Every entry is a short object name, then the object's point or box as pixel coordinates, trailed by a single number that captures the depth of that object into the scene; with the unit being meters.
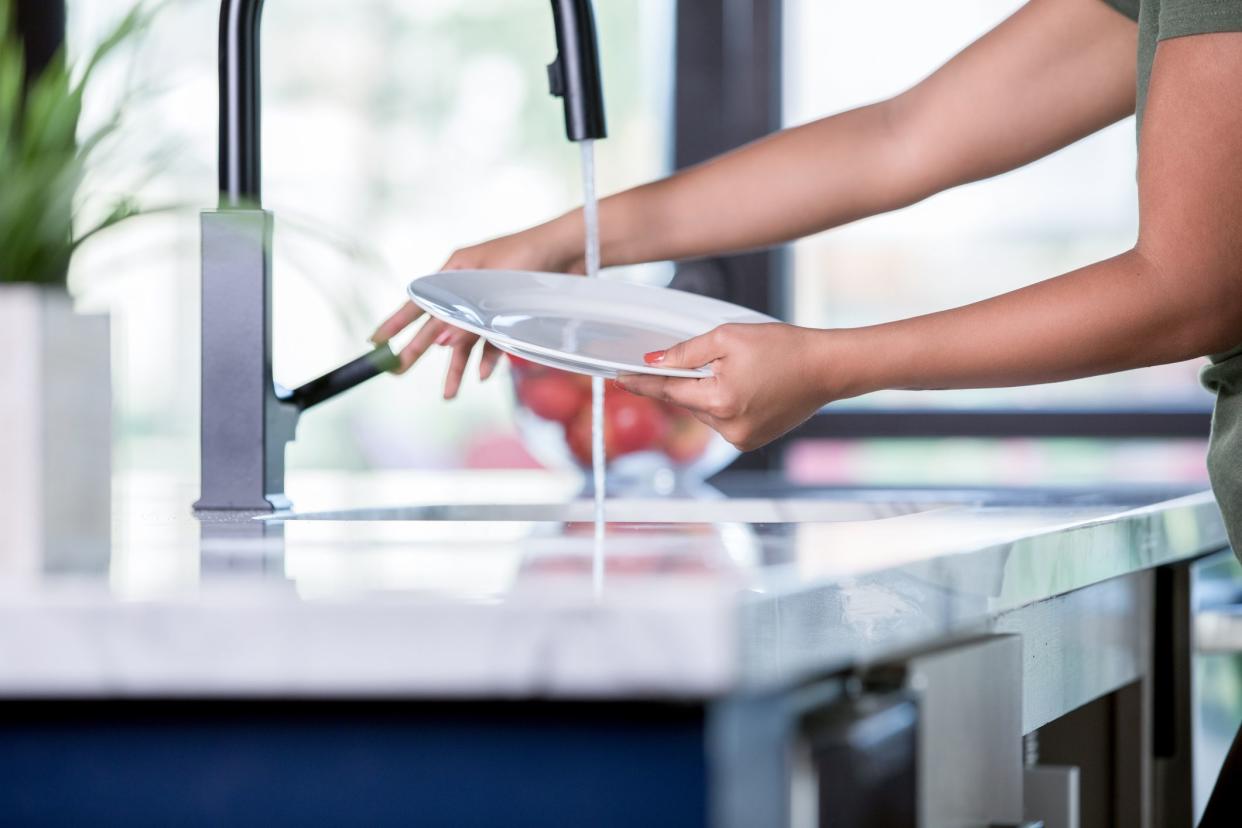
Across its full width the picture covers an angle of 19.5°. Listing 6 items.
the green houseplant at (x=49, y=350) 1.93
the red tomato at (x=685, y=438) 3.02
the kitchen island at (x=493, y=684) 1.69
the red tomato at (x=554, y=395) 3.04
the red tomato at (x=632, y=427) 3.02
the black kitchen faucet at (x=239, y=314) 2.39
